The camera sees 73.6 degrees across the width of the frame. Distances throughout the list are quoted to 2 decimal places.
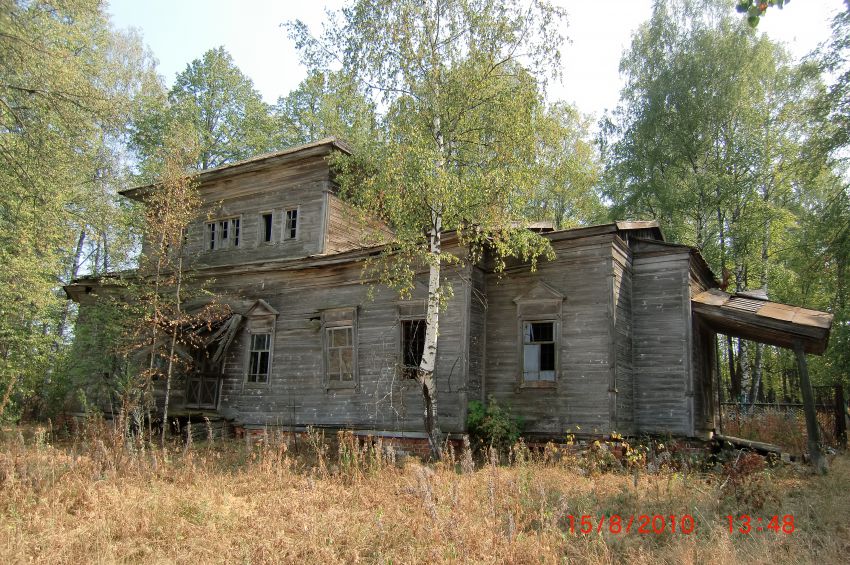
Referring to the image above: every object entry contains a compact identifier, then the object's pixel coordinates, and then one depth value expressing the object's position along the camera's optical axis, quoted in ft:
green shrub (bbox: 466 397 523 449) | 39.91
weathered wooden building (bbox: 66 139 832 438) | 41.75
